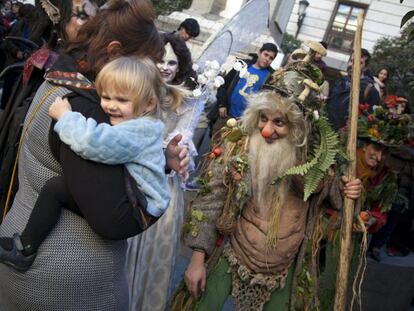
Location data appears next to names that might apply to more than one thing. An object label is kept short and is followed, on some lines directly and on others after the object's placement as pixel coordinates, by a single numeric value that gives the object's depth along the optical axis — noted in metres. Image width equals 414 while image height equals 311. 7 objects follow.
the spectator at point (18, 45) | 2.42
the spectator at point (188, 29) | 4.99
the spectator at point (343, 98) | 4.97
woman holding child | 1.23
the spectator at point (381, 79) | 6.47
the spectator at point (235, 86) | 4.98
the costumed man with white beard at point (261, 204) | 2.07
